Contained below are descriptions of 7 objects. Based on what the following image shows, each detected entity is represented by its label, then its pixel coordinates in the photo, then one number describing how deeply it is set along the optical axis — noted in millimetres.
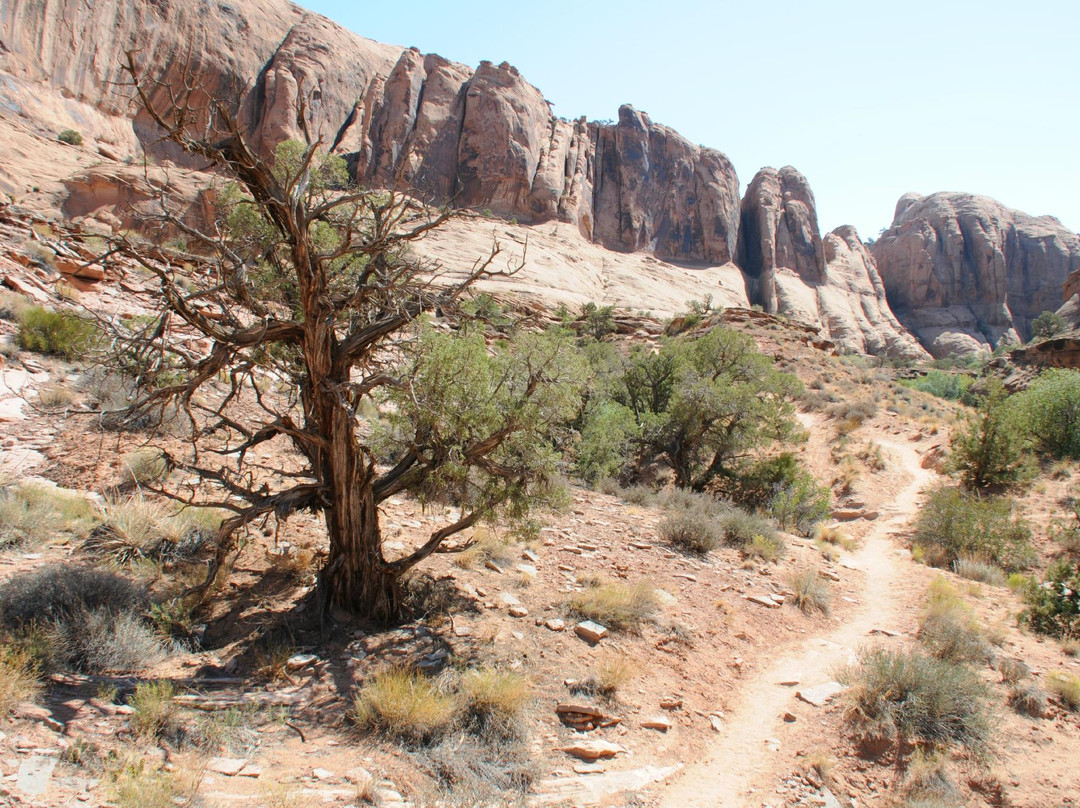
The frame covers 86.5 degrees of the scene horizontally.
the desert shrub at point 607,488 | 12155
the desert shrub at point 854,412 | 22803
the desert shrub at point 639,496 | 11236
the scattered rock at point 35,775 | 2836
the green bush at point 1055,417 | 15203
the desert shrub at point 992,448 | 14547
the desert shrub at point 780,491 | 13133
